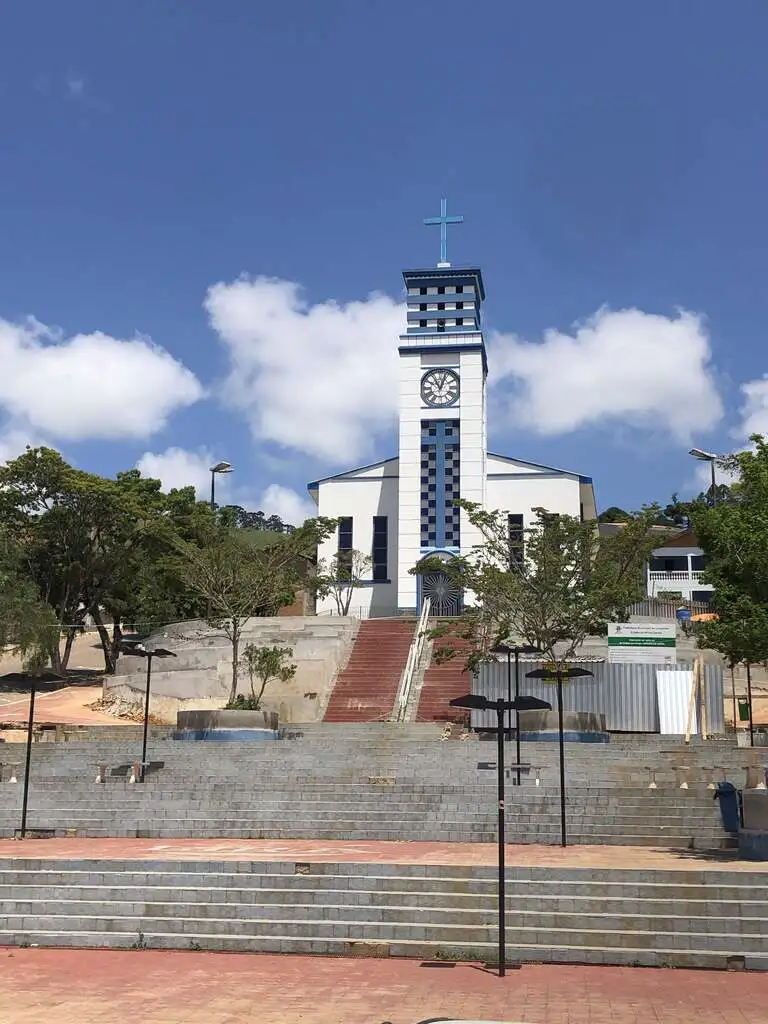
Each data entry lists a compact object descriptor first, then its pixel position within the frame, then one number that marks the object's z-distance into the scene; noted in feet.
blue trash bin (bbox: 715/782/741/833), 47.75
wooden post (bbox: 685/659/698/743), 78.64
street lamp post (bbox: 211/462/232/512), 160.66
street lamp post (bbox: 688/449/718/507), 145.37
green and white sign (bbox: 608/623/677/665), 88.43
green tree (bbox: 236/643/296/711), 88.17
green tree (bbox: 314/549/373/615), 155.63
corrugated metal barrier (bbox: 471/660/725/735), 85.97
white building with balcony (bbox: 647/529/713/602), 178.09
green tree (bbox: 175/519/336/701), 94.32
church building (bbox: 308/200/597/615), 156.87
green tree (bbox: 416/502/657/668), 92.89
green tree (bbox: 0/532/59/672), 103.86
